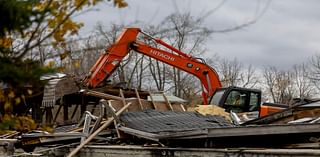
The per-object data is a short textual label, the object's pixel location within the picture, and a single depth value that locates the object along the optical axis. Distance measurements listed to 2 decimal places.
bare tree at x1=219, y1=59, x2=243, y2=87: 51.09
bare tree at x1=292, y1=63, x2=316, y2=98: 51.70
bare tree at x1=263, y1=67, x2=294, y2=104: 52.22
